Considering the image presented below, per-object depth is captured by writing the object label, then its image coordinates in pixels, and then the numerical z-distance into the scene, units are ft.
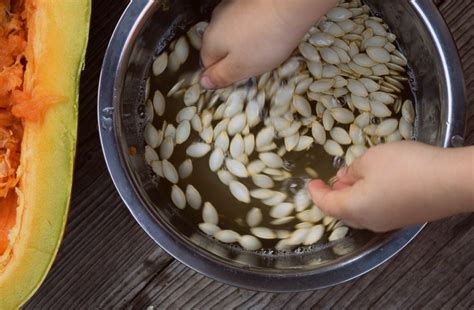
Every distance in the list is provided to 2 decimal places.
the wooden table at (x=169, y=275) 2.84
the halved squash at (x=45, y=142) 1.99
